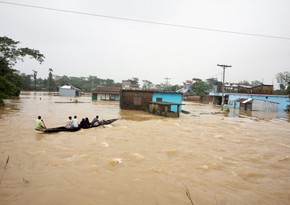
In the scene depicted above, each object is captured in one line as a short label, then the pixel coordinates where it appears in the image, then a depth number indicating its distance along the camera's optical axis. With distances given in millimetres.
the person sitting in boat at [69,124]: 14180
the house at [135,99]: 29266
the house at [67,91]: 60938
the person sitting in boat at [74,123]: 14297
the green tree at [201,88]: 62297
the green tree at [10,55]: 29250
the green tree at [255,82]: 99994
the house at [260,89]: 42375
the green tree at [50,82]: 81662
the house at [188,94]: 64438
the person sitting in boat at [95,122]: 15877
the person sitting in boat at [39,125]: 13219
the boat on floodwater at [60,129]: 13297
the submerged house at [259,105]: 36125
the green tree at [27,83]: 76438
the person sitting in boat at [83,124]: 15079
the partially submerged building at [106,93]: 48656
